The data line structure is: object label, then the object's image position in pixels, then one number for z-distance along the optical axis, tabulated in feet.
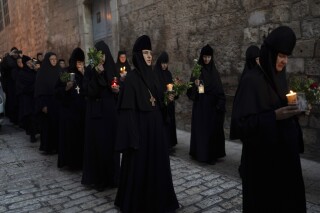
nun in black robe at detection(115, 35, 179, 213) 12.03
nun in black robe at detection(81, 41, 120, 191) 16.06
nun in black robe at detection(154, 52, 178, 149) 22.74
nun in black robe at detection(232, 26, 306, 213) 8.82
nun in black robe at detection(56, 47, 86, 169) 18.39
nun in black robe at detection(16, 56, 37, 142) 27.68
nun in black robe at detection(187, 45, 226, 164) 19.49
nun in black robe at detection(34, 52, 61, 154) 22.97
